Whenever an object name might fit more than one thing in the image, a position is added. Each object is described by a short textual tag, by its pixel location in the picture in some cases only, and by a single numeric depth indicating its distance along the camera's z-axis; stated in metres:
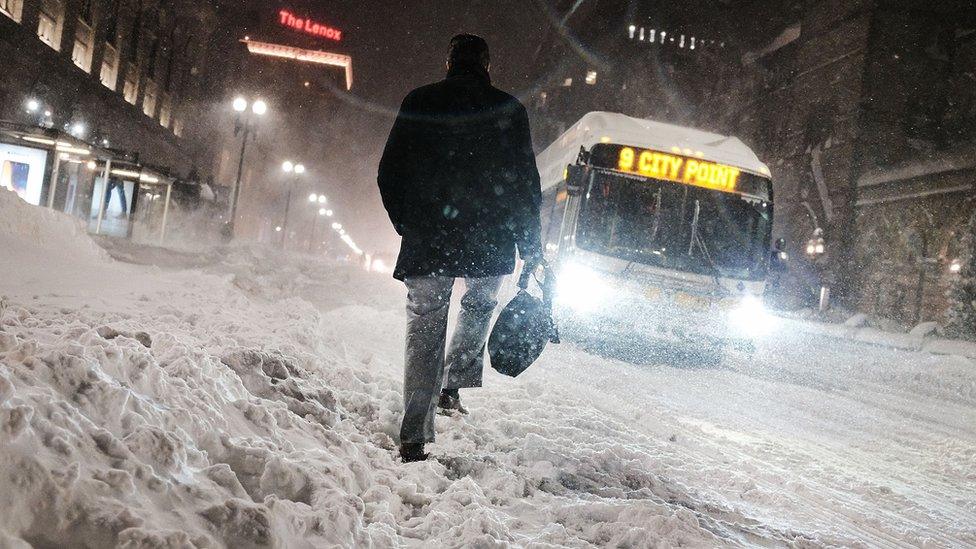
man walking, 3.45
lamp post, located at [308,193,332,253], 59.66
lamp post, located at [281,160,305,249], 36.20
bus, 9.81
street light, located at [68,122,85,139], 25.59
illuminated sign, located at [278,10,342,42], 122.12
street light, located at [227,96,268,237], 26.19
